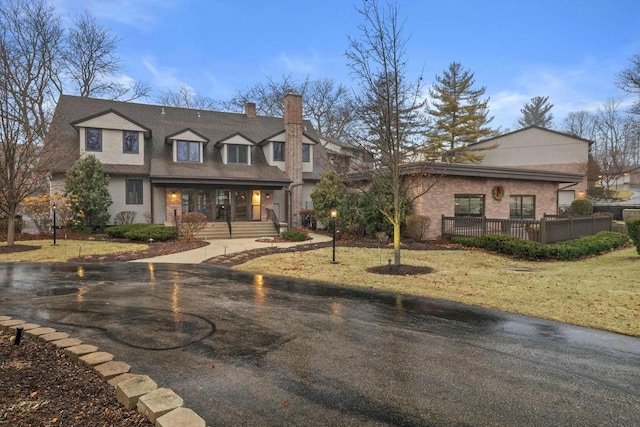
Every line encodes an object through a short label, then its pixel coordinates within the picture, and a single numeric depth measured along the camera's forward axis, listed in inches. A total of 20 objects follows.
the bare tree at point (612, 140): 1730.2
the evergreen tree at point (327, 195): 816.3
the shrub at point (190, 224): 727.7
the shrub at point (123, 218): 829.2
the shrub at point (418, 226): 655.1
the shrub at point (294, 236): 740.8
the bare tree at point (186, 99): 1707.4
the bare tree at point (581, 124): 2244.1
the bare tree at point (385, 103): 412.5
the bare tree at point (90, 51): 1199.6
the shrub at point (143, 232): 682.8
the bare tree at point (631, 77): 930.4
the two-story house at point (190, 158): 848.9
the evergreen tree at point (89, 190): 747.4
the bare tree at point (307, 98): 1608.0
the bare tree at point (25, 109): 586.9
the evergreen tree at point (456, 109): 1592.0
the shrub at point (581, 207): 1176.8
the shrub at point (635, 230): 496.5
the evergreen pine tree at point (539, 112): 2694.4
